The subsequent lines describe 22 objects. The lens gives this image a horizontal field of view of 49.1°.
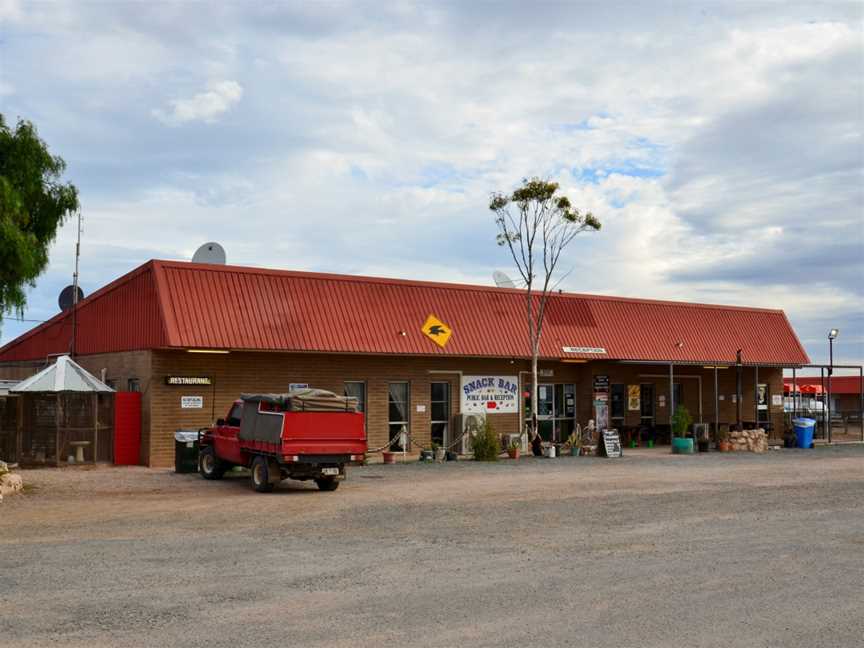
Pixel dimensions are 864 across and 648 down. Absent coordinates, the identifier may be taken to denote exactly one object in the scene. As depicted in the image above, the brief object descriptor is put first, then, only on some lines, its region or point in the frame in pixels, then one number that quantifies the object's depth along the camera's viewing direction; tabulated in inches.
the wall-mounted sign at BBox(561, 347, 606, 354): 1342.3
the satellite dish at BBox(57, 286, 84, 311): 1278.8
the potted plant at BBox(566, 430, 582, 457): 1243.2
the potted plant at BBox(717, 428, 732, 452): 1344.7
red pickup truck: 770.2
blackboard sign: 1214.9
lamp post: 1603.1
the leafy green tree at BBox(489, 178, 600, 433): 1299.2
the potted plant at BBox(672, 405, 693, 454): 1294.3
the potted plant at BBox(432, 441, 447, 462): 1127.6
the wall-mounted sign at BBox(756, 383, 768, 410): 1642.5
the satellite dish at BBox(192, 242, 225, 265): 1200.8
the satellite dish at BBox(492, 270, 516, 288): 1423.5
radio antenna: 1217.6
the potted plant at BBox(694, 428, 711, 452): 1333.7
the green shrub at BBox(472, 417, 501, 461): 1147.9
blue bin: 1445.6
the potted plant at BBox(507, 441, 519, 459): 1173.1
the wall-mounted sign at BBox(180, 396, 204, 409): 1036.5
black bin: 951.6
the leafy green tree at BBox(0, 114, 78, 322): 840.3
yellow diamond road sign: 1221.1
